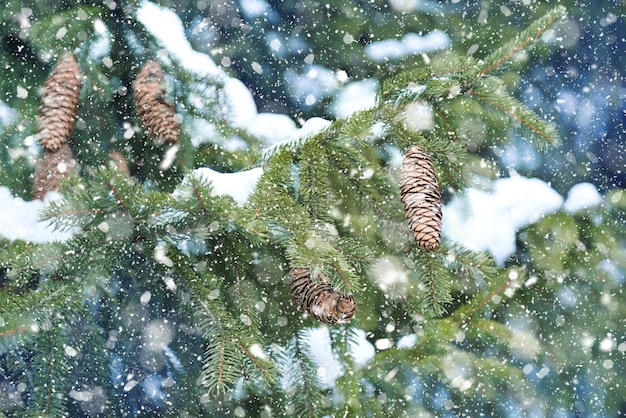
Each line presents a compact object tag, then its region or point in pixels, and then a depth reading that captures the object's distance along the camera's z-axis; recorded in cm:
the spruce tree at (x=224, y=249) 442
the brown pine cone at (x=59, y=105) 469
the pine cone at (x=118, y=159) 472
